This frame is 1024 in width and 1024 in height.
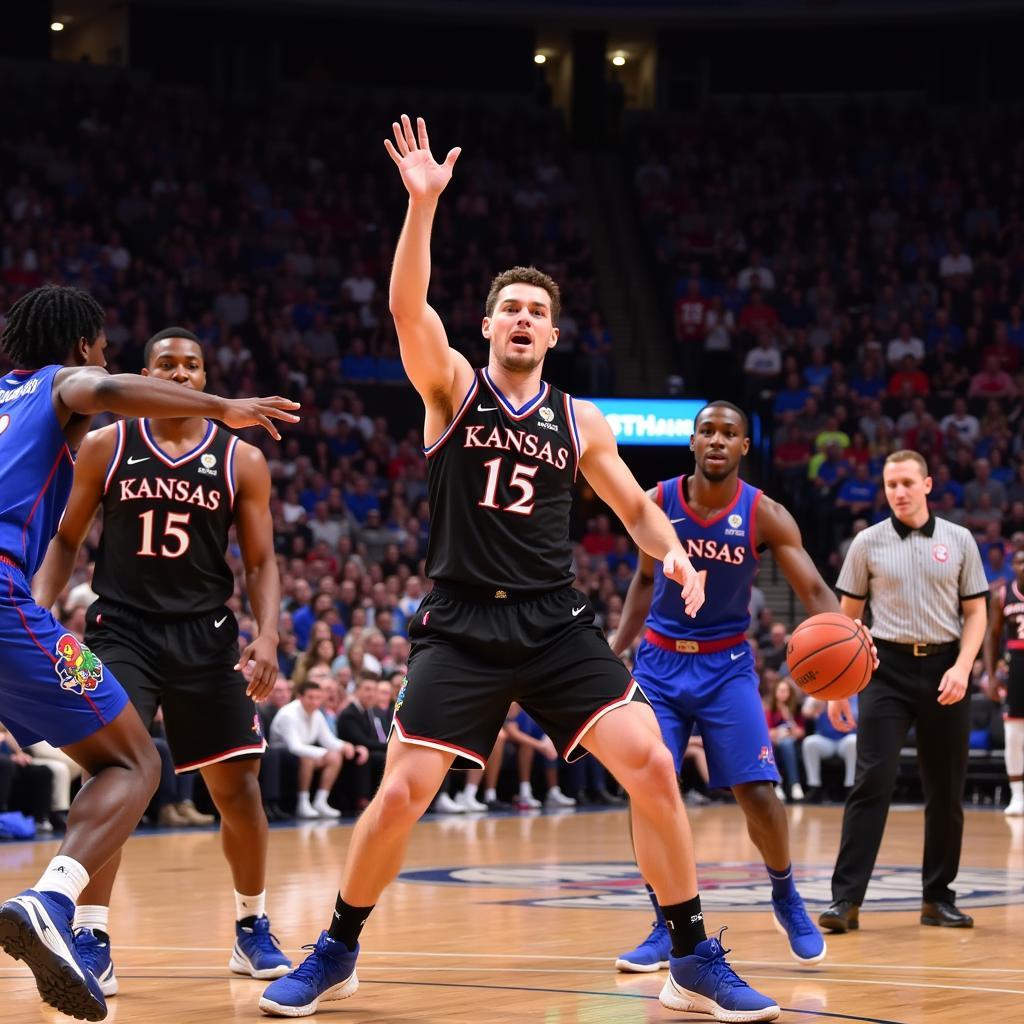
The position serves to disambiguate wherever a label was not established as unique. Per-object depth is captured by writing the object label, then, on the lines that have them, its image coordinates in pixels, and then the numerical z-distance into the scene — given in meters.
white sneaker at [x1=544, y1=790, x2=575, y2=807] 30.81
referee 14.90
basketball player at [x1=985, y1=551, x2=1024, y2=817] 27.52
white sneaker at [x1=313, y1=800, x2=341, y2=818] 27.61
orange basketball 12.89
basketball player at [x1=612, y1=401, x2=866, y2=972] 12.94
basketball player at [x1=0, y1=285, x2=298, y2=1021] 9.04
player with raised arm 10.23
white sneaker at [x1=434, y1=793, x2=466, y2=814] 28.89
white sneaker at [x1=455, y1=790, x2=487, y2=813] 29.02
